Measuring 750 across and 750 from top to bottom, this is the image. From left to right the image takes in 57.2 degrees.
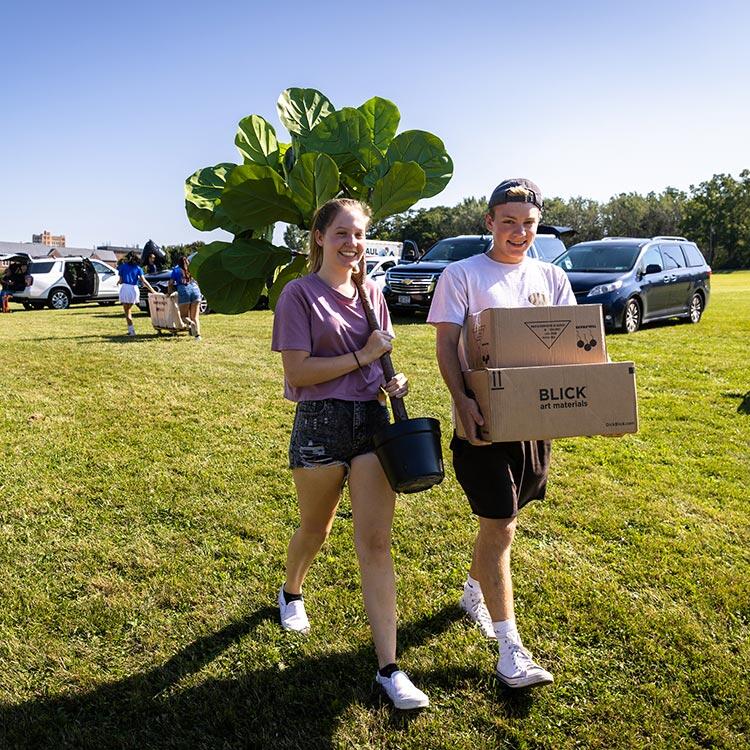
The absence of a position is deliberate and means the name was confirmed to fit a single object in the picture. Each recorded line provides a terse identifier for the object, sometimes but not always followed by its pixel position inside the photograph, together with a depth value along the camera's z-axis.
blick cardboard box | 2.34
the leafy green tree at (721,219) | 72.00
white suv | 21.73
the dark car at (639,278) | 12.38
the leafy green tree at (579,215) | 82.25
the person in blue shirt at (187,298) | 11.82
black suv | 14.91
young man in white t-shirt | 2.56
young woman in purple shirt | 2.52
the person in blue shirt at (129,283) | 13.05
